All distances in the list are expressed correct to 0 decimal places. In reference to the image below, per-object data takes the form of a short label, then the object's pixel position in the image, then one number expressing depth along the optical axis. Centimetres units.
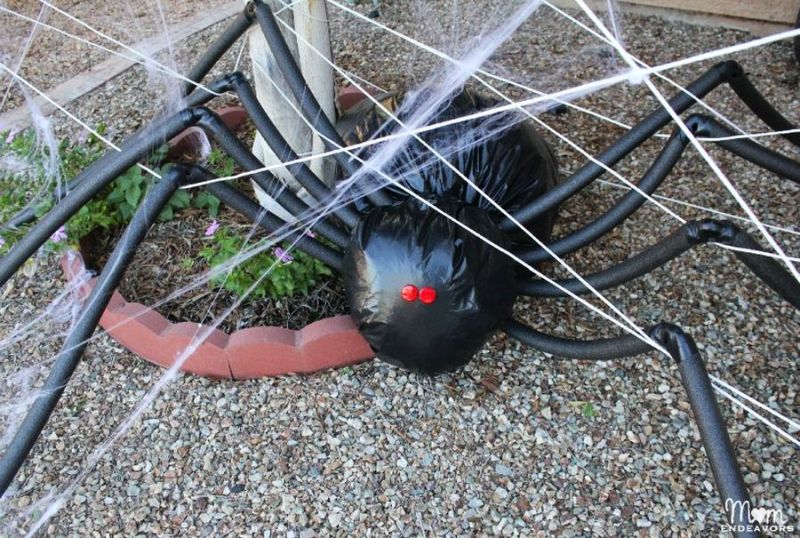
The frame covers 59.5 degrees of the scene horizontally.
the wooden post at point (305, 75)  254
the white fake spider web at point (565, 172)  206
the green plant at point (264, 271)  240
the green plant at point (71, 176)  274
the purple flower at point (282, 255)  237
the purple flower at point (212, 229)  256
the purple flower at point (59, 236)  262
